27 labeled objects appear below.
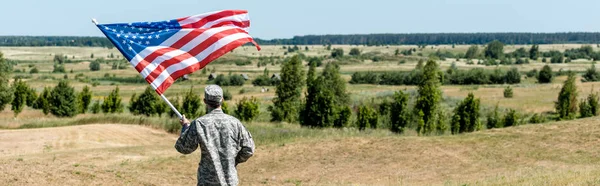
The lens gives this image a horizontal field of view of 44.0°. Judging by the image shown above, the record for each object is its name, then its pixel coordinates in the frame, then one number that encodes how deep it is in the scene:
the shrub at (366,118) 47.41
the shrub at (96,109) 55.34
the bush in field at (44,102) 53.44
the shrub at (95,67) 161.57
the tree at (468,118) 42.66
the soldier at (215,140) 7.69
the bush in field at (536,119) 45.90
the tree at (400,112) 44.91
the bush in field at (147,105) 54.78
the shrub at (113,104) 53.75
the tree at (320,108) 50.14
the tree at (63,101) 52.28
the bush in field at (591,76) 101.36
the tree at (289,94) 54.12
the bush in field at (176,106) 50.44
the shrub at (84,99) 55.16
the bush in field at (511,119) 45.29
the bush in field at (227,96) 79.16
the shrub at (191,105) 50.79
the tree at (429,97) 41.00
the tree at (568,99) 50.03
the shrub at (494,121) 45.44
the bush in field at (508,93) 74.38
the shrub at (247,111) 51.09
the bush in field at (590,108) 47.50
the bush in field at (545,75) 103.88
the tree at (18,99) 53.50
